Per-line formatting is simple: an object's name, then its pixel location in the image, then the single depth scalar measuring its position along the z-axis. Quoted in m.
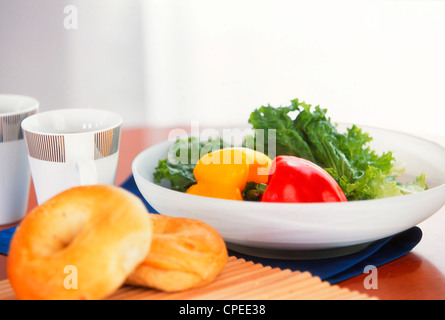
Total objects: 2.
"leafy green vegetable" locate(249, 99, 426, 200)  0.81
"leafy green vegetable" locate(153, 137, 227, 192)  0.81
